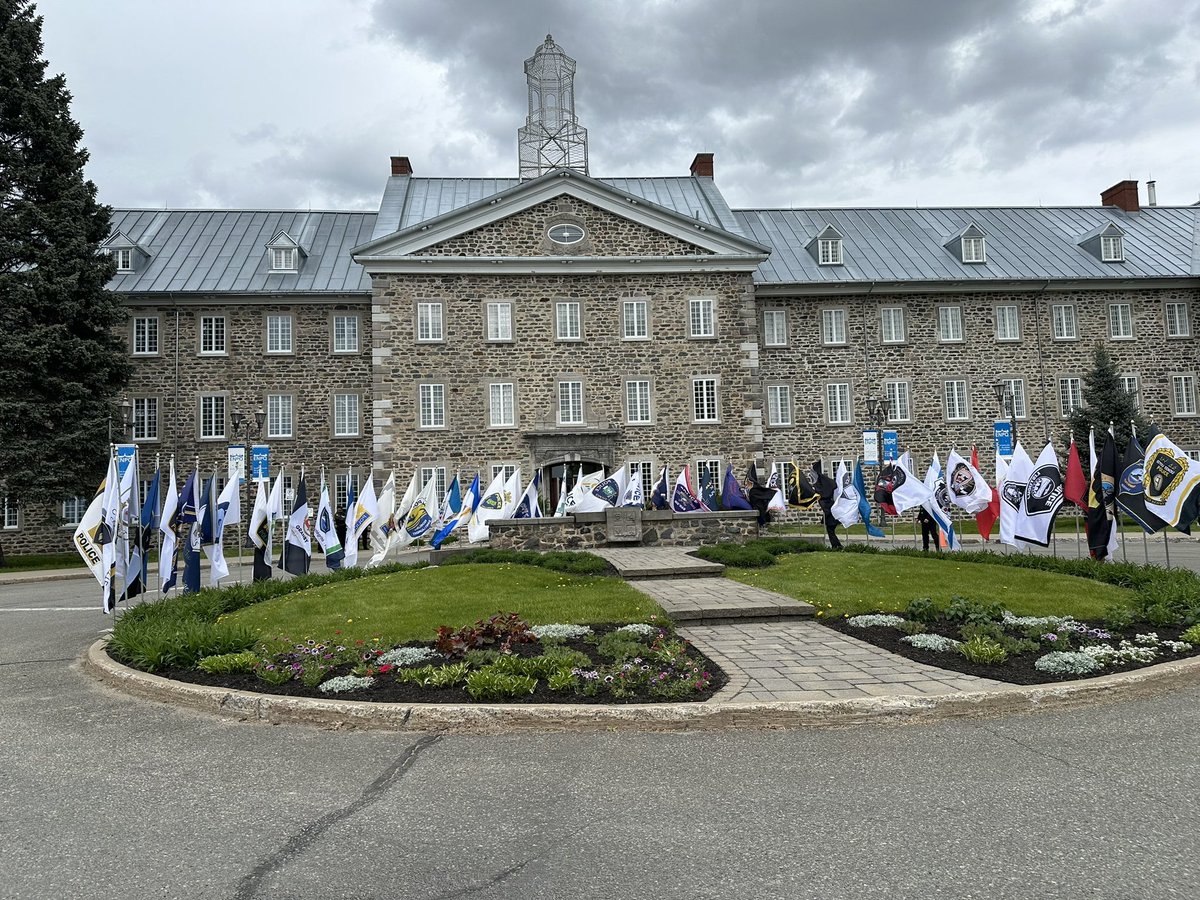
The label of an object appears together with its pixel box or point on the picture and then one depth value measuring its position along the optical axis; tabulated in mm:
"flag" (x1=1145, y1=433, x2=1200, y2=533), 12758
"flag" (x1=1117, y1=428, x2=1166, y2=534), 13680
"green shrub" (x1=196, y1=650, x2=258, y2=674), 8242
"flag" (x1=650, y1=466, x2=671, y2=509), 22703
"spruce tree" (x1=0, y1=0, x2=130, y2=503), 26891
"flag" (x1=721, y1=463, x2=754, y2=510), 22047
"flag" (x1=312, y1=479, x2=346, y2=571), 16219
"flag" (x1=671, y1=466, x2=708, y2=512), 22203
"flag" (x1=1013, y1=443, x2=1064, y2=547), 14281
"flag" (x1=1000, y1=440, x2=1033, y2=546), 14711
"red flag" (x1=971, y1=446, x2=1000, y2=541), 17609
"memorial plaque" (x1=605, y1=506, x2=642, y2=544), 20438
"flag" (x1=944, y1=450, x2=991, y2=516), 17844
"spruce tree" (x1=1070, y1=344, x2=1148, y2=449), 35344
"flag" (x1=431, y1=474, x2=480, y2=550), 18547
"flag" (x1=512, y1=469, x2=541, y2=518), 20469
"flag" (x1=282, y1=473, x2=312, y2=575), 15432
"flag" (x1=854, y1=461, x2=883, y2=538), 20625
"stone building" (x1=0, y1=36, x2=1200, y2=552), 33031
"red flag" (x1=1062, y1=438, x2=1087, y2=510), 14500
